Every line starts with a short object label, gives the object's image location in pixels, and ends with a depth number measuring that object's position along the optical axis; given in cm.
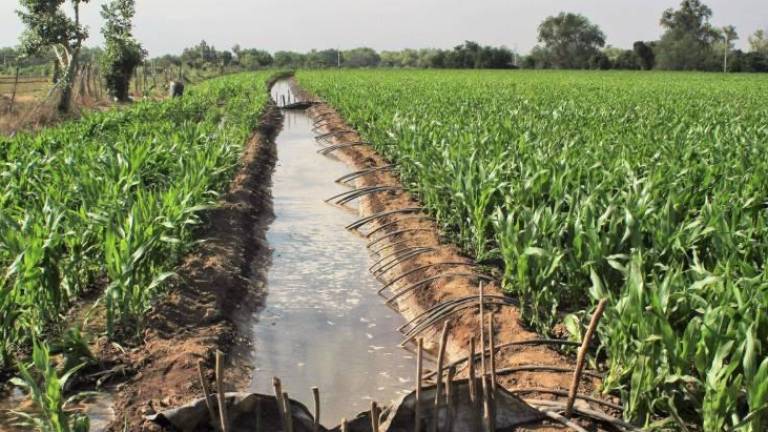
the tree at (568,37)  8669
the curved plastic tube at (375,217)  812
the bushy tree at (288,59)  9196
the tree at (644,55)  6838
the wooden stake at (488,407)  321
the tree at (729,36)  7200
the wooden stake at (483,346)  312
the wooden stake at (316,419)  279
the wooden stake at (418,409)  303
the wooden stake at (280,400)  279
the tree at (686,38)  6872
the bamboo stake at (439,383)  295
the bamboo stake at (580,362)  307
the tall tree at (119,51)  2747
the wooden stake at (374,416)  283
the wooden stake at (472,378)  306
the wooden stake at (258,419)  331
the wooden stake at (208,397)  295
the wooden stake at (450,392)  316
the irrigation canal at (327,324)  470
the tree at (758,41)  9642
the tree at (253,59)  8364
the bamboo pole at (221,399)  280
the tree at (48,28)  2431
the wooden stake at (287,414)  292
